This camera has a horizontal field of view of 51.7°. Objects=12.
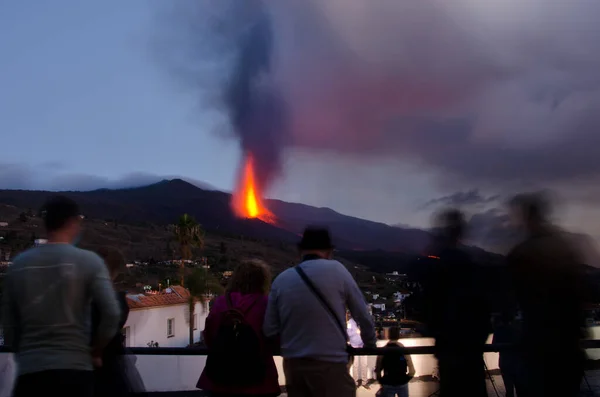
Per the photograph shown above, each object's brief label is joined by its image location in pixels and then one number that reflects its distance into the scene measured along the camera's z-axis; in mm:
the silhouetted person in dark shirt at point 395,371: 4996
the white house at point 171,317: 33300
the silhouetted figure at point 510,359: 4539
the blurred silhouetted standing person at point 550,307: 4191
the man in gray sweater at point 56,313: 3697
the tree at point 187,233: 62500
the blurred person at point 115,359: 4453
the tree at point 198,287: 42719
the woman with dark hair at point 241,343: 4391
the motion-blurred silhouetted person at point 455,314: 4477
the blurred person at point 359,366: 4949
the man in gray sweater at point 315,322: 4312
